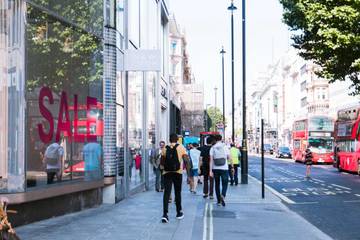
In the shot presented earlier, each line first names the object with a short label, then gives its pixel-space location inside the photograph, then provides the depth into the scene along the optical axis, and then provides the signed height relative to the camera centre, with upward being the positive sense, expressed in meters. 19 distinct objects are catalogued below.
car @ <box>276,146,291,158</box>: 76.12 -1.95
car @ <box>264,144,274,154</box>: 104.54 -2.18
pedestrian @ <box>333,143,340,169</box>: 39.88 -1.35
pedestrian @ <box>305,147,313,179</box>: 28.97 -1.20
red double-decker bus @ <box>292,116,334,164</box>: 50.06 -0.08
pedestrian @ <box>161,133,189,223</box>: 11.71 -0.54
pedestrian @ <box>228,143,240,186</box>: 23.47 -1.06
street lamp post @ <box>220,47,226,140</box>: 52.31 +6.98
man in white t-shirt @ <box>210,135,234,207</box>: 14.89 -0.69
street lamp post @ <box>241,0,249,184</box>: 24.67 +0.05
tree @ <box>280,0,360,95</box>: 20.70 +3.63
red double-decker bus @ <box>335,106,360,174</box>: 34.56 -0.18
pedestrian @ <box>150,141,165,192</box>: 19.25 -1.33
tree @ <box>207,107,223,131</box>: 148.46 +5.71
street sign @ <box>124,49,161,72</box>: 16.95 +2.08
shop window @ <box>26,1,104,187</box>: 11.05 +0.72
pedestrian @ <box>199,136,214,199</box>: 17.58 -0.82
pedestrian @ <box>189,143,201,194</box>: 19.34 -0.96
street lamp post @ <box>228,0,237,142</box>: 33.50 +5.35
